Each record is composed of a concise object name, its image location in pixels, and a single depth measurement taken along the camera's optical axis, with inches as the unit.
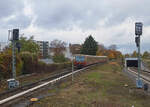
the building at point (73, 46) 3426.2
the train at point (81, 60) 1050.0
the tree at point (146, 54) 3954.0
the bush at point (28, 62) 732.7
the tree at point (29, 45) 1477.6
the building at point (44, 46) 5034.5
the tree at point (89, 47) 2276.1
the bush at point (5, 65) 555.2
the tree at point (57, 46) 2748.5
